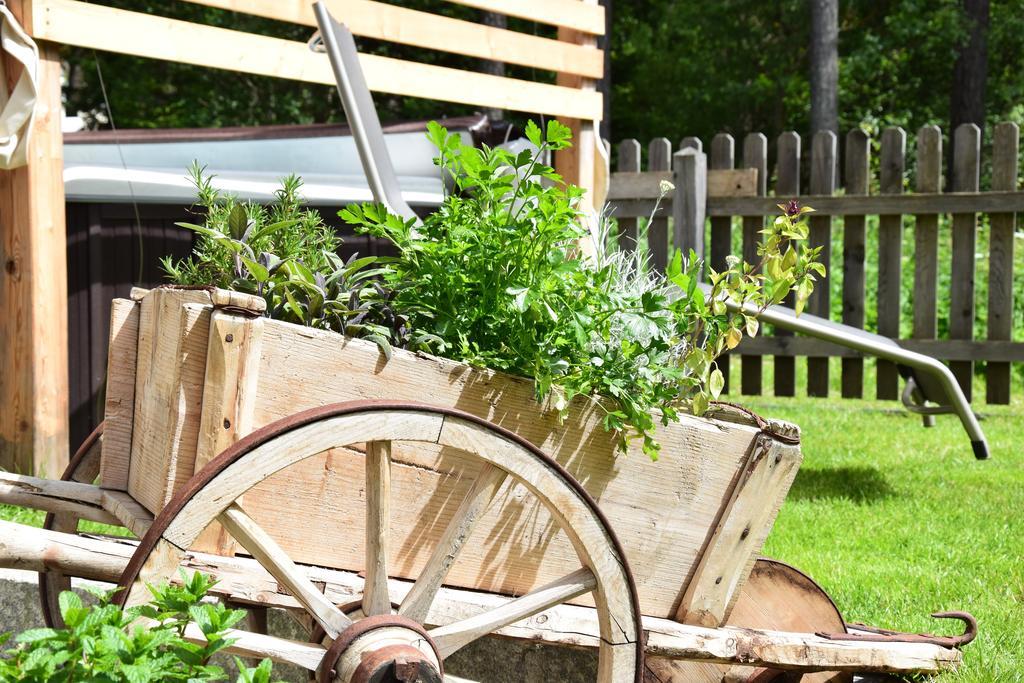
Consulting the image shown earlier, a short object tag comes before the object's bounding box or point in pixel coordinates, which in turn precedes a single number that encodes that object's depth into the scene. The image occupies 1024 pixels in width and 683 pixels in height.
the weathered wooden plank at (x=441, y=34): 3.93
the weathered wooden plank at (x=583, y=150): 5.26
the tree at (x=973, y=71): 15.60
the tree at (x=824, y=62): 14.08
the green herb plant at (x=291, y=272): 1.73
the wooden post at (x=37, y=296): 3.21
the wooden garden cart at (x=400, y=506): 1.53
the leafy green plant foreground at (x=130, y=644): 1.29
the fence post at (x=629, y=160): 6.90
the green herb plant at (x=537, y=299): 1.77
